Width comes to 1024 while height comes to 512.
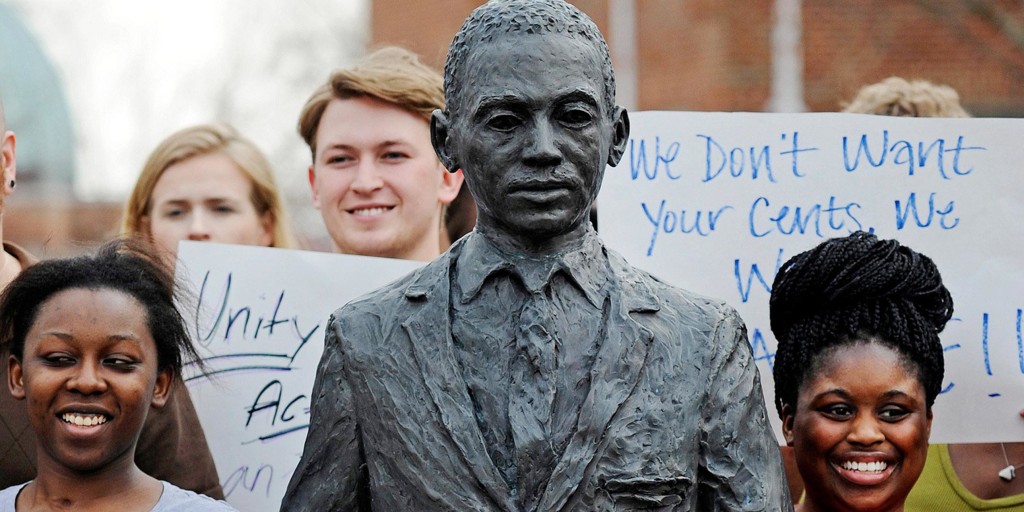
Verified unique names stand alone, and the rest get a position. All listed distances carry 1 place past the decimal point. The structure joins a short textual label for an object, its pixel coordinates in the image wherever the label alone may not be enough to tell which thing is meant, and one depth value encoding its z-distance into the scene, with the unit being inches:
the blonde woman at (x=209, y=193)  247.9
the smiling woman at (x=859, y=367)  172.1
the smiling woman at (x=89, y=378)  172.1
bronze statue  131.5
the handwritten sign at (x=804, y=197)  208.8
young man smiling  223.6
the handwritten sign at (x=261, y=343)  211.9
